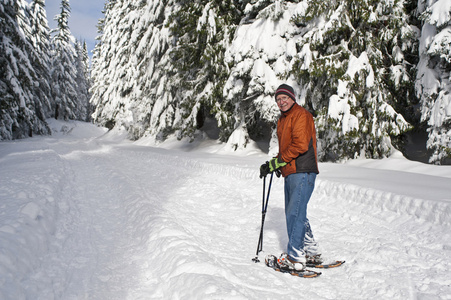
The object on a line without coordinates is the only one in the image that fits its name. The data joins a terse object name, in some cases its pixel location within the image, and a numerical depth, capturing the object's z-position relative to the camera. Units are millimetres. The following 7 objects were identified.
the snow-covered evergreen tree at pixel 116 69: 28281
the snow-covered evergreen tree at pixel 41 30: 35116
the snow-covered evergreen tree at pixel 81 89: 63025
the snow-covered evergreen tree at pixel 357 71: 9219
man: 3293
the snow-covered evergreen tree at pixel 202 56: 14281
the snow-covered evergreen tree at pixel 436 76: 7688
